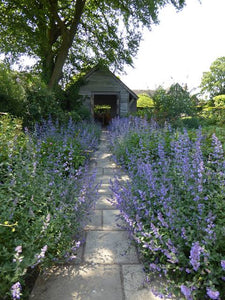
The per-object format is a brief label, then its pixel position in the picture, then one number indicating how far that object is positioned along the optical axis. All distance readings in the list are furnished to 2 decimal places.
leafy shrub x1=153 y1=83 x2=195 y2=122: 11.30
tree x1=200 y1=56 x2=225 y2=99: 47.28
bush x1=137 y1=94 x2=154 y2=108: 23.70
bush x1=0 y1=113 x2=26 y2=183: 3.17
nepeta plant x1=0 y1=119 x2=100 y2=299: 1.52
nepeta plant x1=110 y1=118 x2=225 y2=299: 1.60
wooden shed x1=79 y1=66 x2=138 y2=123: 15.98
